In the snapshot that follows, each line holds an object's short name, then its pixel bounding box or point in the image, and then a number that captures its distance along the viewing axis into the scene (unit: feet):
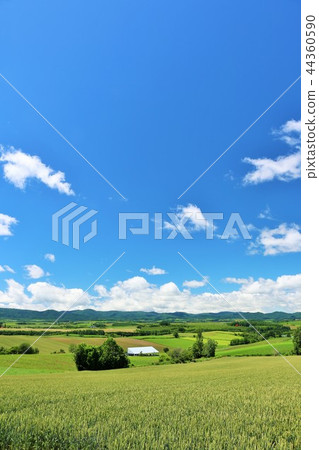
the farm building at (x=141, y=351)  197.93
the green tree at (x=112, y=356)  182.57
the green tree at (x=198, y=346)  207.41
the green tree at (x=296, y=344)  154.61
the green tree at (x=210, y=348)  206.08
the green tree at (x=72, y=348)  186.91
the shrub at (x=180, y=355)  192.75
